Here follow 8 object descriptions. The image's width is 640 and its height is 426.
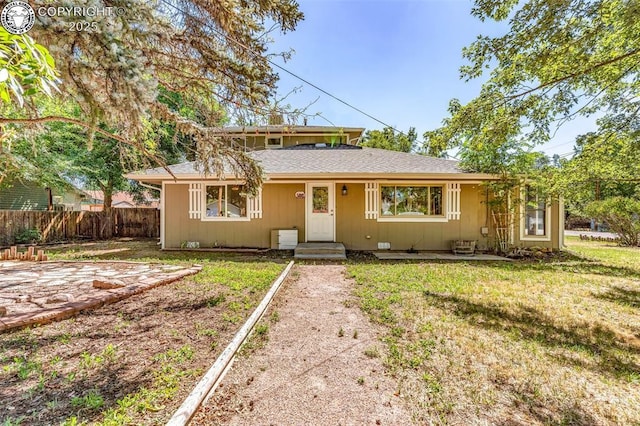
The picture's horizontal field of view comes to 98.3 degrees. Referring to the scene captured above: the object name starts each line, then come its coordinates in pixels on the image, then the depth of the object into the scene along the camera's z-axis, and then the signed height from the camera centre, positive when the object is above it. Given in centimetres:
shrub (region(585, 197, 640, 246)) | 1152 +9
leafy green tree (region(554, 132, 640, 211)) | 515 +111
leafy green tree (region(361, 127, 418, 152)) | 2621 +749
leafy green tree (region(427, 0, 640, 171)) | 374 +234
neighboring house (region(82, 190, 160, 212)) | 1896 +162
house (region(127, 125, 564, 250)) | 895 +15
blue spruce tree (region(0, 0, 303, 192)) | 206 +185
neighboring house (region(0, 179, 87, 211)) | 1307 +99
